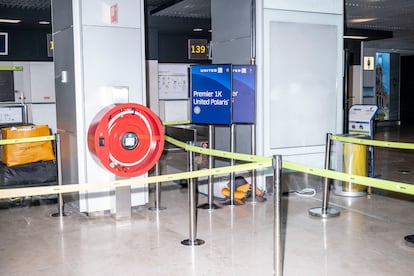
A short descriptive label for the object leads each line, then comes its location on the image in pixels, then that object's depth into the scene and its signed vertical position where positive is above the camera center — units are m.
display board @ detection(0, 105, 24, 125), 11.13 -0.43
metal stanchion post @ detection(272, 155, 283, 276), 3.47 -0.84
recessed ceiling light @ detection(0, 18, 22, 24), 9.62 +1.38
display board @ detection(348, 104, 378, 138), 7.66 -0.42
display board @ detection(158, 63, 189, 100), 12.48 +0.28
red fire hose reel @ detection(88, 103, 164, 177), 4.70 -0.43
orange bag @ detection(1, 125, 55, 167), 6.37 -0.68
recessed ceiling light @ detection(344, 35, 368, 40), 13.93 +1.46
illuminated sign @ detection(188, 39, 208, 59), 12.53 +1.05
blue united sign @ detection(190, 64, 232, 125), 6.02 -0.02
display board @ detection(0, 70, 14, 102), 11.21 +0.18
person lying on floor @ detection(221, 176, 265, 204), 6.12 -1.18
